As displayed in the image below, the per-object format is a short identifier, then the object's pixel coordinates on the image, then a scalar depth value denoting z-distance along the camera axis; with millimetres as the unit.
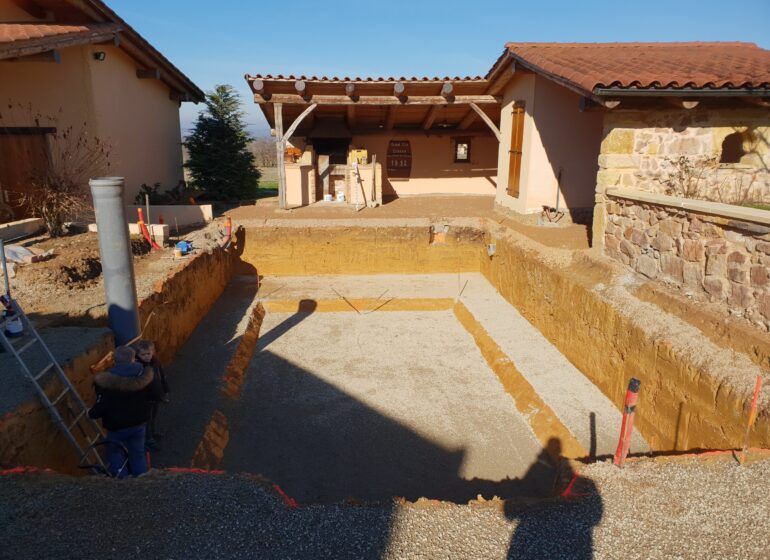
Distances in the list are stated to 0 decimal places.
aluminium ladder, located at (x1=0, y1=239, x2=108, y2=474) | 4312
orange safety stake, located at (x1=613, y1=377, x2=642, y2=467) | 4176
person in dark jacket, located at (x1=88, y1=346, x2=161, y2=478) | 4391
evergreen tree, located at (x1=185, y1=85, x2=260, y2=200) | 20078
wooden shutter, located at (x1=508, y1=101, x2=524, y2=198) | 13232
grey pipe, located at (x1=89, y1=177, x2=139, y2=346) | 5125
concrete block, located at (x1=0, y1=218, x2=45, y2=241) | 9297
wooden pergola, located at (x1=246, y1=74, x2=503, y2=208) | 14523
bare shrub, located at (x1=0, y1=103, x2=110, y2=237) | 9780
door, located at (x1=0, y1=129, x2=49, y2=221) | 10844
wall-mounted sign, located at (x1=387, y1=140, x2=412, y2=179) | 19844
